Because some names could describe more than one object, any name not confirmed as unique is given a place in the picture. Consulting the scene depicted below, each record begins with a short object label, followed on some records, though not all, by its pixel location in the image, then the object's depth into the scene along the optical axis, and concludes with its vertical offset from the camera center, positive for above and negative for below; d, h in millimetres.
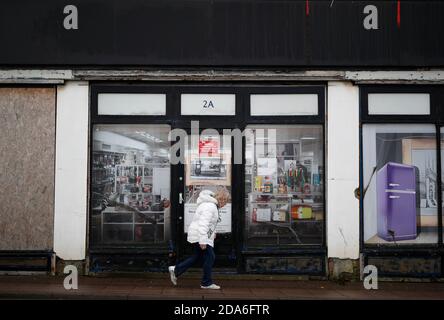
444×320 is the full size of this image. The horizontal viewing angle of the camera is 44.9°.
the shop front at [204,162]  10414 +293
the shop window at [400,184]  10438 -134
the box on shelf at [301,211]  10539 -666
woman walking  9055 -994
